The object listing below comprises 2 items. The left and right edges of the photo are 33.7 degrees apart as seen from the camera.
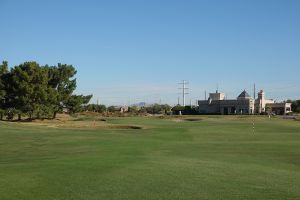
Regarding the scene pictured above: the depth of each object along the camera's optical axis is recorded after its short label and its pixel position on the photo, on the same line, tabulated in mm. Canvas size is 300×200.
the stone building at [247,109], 196838
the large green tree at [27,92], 78000
